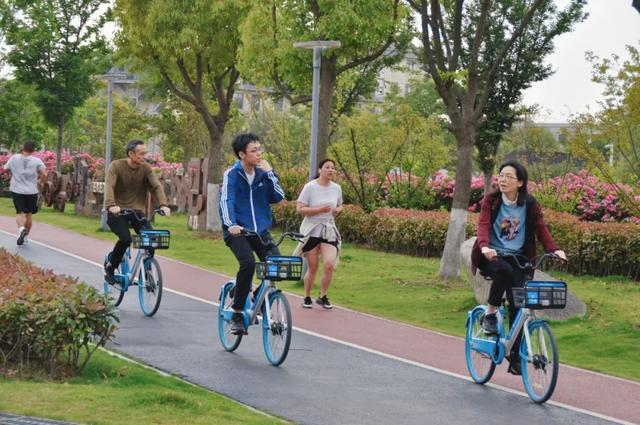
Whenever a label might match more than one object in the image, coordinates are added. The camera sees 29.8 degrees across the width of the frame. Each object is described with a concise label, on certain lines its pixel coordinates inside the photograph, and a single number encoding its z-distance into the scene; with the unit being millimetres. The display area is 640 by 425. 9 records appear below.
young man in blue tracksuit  10273
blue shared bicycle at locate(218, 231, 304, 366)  9914
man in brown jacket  12969
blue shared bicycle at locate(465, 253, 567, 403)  8688
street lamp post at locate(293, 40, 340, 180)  17359
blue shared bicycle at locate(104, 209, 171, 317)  12680
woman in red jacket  9250
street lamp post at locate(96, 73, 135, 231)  28609
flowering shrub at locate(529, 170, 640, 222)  25984
